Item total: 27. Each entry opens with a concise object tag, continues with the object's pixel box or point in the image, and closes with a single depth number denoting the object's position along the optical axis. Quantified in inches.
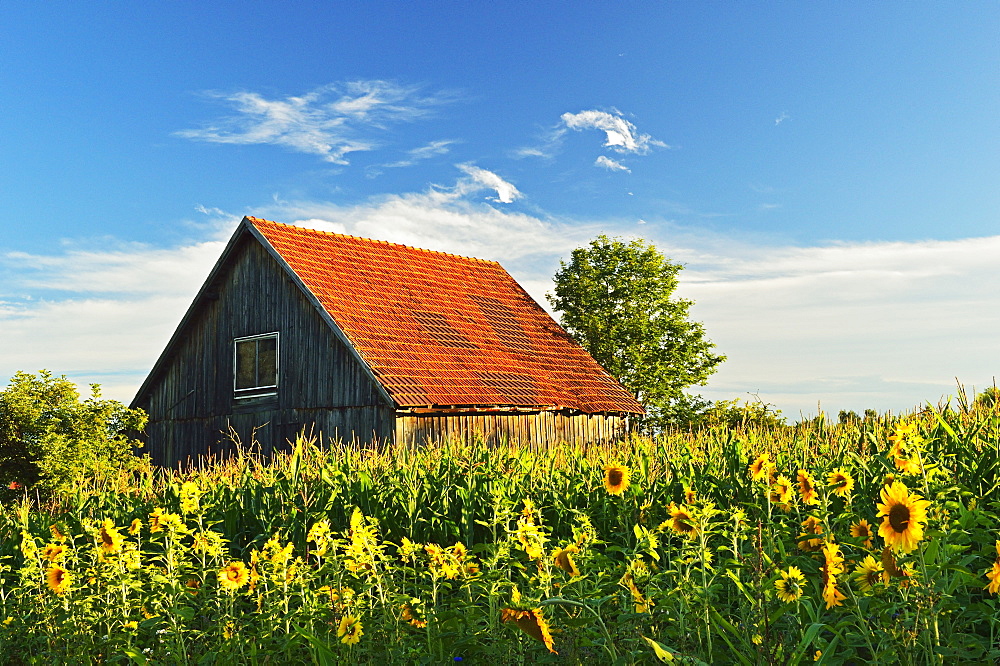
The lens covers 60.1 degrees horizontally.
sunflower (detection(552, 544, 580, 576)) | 151.4
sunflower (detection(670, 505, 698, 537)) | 165.2
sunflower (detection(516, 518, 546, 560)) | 154.6
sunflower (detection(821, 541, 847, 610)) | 144.9
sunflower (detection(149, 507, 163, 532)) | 232.5
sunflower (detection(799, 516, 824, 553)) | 181.2
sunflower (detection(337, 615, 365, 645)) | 158.9
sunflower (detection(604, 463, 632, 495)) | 199.5
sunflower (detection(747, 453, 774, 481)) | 197.1
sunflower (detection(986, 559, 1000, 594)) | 125.9
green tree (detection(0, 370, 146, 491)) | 611.2
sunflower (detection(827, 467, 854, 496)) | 190.2
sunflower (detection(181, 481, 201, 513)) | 243.4
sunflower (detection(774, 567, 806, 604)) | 140.2
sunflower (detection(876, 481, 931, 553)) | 124.6
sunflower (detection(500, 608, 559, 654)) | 108.9
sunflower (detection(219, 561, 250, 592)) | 181.5
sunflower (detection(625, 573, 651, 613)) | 145.7
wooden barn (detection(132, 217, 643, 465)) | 724.0
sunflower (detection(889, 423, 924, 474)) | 185.8
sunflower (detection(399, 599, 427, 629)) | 169.9
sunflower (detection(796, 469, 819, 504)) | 191.2
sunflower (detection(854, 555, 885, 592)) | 140.9
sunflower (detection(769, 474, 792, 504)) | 190.4
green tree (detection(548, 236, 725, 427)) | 1212.5
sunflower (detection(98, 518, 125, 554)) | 215.6
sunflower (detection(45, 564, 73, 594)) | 210.8
